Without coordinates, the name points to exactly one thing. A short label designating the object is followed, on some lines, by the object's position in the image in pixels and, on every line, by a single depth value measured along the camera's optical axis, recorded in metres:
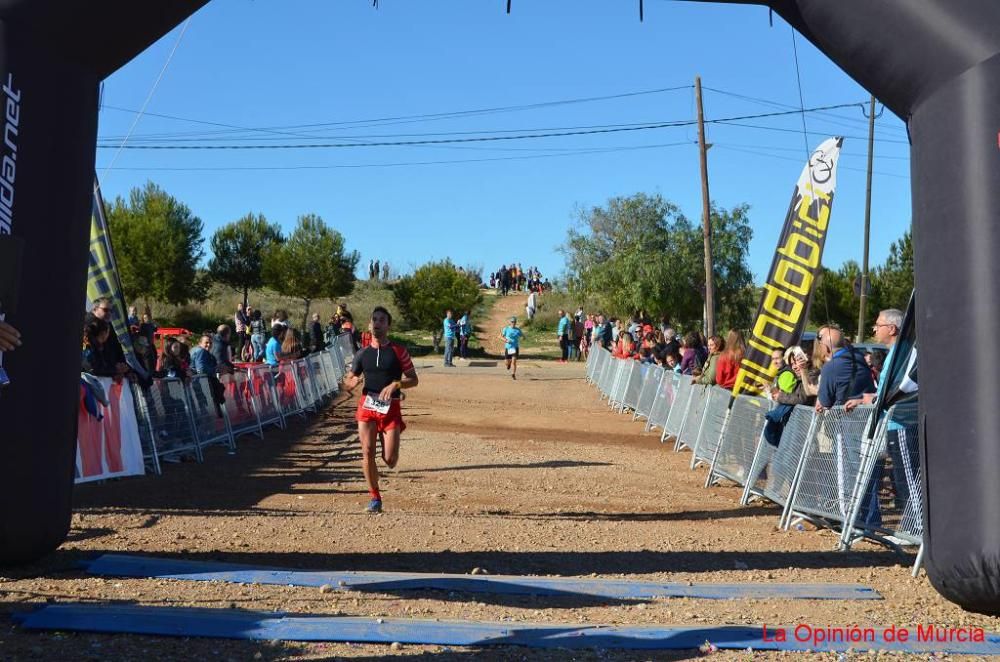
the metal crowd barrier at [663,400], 16.10
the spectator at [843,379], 8.53
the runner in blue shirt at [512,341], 30.00
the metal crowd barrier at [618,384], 21.80
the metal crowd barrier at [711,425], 11.73
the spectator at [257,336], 24.44
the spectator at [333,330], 30.77
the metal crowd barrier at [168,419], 11.12
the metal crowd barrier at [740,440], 10.19
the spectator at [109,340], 10.44
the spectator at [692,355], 16.69
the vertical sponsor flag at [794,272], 10.95
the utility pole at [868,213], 31.96
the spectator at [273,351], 19.98
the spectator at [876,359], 13.01
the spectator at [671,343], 19.05
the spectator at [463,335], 36.03
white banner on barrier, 9.70
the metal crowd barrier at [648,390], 17.77
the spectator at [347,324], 27.63
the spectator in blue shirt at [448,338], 32.66
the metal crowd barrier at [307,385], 19.58
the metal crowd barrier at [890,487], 7.18
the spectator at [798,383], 9.45
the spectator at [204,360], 14.18
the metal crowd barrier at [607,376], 23.77
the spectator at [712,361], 13.38
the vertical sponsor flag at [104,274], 9.92
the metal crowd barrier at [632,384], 19.90
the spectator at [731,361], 12.62
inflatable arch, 5.41
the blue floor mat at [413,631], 4.89
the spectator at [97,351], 10.36
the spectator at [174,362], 13.58
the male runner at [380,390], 8.92
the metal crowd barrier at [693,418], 13.15
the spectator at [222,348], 15.80
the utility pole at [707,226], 28.67
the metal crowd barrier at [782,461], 8.88
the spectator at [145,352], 11.33
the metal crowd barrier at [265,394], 16.02
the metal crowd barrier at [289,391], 17.69
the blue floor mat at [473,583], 5.96
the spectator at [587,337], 37.72
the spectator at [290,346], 20.20
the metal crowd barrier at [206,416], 12.73
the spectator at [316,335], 26.65
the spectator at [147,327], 17.81
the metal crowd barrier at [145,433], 10.97
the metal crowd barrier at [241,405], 14.59
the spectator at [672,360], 18.12
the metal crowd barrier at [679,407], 14.51
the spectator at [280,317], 22.65
